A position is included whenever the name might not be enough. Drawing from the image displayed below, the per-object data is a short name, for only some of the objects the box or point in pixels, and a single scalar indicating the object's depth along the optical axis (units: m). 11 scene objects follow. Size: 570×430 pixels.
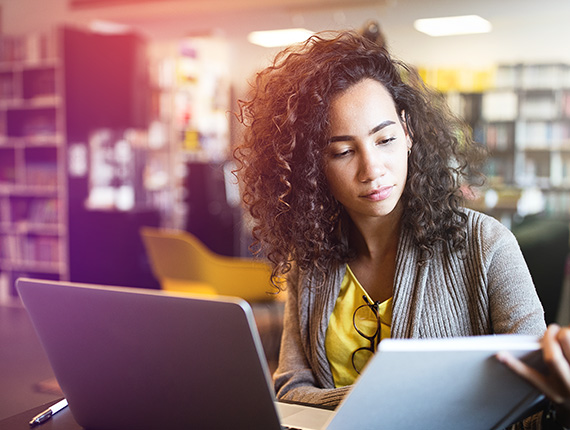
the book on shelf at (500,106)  7.93
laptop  0.79
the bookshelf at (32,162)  5.81
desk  1.06
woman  1.29
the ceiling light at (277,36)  8.20
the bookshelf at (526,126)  7.72
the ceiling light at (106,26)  7.79
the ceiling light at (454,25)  7.44
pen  1.07
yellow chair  3.82
